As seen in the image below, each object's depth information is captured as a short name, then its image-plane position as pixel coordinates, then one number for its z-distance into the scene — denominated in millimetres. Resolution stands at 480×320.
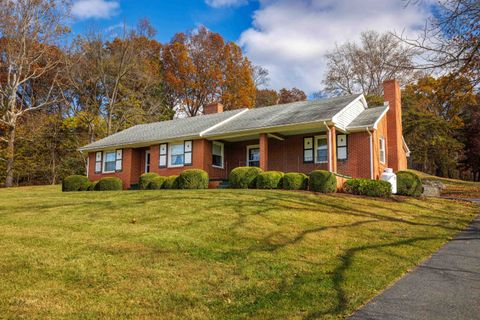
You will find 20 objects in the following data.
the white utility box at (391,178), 18594
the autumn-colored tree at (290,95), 49906
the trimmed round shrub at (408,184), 18594
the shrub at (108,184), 23156
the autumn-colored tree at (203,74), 42688
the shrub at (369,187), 16938
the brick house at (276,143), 20219
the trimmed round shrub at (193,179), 19656
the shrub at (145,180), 21734
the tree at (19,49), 29141
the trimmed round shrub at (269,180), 17906
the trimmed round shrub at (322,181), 16875
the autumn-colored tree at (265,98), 47312
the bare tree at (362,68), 39812
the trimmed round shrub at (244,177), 18625
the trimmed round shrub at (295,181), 17469
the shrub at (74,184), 23656
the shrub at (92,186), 23728
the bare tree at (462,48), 8531
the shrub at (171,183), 20281
